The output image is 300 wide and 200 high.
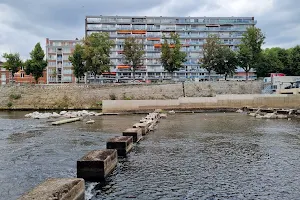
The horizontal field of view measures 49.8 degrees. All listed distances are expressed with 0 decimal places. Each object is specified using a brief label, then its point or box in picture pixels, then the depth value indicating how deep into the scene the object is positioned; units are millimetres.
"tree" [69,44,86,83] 88688
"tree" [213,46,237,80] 91062
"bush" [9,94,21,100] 78062
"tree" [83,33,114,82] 82438
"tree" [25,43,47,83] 86688
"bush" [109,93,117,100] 78000
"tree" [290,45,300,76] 96000
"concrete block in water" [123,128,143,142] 25531
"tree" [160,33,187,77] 88000
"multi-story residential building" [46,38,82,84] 134125
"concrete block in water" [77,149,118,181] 14742
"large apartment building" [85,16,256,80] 128750
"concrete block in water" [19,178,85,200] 10359
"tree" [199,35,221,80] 91000
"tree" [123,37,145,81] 88500
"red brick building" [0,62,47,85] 133250
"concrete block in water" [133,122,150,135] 29756
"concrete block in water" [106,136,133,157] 20344
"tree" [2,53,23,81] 87688
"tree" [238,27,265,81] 88000
